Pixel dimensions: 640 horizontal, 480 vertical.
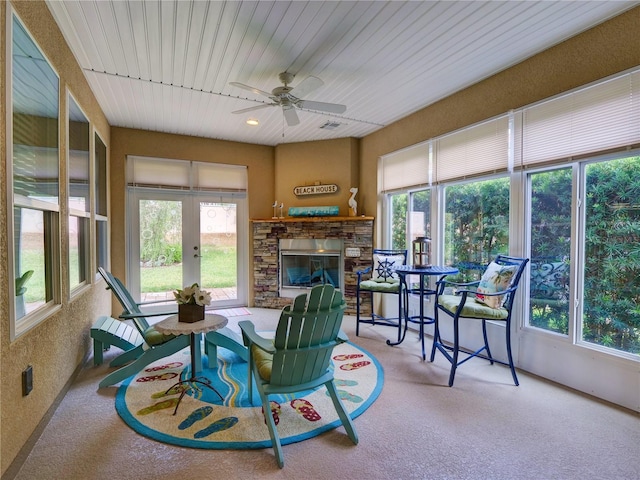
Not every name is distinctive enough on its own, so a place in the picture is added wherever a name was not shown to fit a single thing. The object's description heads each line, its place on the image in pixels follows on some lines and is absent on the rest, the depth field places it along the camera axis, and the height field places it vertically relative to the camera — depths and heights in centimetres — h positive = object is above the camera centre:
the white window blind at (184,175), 488 +98
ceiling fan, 301 +134
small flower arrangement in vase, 248 -52
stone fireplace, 503 -31
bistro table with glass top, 320 -46
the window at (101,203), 391 +42
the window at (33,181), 177 +35
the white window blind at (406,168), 409 +92
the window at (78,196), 280 +38
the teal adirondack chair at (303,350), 190 -69
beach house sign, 528 +77
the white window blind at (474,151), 315 +91
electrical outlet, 180 -82
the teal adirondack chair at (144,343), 264 -97
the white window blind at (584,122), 226 +89
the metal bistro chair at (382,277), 398 -58
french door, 491 -13
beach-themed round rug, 201 -124
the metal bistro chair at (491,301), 272 -60
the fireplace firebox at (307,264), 522 -47
